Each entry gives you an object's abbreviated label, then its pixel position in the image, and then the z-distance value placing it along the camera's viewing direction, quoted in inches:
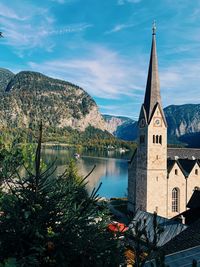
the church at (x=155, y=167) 935.1
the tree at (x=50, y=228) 145.8
